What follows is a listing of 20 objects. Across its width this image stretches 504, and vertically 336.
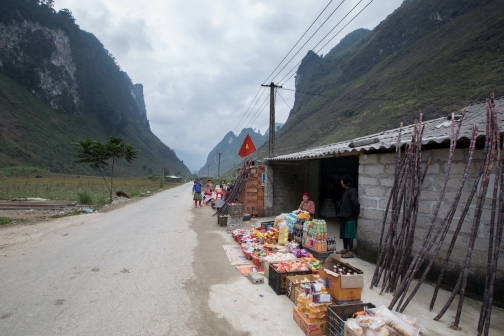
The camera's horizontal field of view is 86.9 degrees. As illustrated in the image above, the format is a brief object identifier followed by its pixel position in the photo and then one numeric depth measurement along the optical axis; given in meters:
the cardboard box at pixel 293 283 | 4.06
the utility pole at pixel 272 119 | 14.96
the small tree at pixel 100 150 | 18.03
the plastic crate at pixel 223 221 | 10.30
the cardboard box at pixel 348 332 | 2.60
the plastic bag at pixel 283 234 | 7.02
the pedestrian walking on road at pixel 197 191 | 15.96
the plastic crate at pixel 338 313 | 3.01
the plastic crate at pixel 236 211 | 9.47
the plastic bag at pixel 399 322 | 2.55
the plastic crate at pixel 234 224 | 9.48
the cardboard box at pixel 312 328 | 3.18
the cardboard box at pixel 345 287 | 3.60
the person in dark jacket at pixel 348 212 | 6.14
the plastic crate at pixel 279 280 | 4.34
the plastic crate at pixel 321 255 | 5.74
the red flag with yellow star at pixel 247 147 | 13.32
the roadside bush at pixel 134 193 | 23.35
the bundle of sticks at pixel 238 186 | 12.47
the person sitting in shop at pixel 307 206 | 7.57
